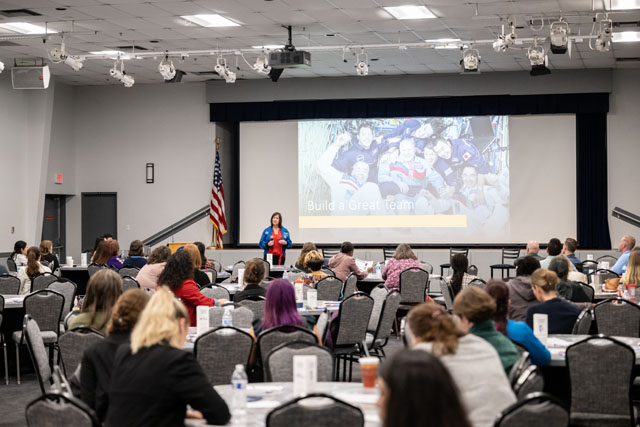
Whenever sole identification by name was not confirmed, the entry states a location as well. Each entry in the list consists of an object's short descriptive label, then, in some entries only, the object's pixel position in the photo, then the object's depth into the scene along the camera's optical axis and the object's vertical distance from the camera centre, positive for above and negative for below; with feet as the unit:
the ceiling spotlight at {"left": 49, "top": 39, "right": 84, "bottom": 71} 45.01 +8.74
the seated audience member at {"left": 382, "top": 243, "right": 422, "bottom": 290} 39.04 -2.26
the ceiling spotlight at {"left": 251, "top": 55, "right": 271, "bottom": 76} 46.55 +8.45
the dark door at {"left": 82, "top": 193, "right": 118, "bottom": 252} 67.36 +0.31
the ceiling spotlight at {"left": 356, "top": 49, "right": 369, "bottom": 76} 48.28 +8.48
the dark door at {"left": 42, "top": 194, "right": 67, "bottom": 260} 65.98 -0.37
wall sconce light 66.39 +3.39
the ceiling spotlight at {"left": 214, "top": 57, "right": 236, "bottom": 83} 48.78 +8.45
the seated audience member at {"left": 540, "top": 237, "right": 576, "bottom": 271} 39.75 -1.53
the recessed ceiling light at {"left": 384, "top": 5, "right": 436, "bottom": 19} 41.96 +10.25
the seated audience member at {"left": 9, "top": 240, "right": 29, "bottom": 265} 44.14 -1.86
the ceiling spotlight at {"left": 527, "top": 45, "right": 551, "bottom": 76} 43.09 +7.82
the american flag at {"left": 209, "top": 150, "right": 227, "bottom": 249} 63.77 +0.99
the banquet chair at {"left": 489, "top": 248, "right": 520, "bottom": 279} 59.29 -2.82
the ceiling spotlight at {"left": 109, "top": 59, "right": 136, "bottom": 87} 49.65 +8.37
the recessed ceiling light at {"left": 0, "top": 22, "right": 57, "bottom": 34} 45.11 +10.27
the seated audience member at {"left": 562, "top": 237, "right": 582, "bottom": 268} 41.91 -1.62
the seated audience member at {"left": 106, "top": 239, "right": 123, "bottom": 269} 41.18 -1.95
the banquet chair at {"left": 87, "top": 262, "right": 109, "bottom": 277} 41.56 -2.42
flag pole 64.23 -1.49
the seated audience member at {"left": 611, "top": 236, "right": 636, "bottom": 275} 38.01 -1.77
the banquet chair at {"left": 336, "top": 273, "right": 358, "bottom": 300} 35.67 -2.92
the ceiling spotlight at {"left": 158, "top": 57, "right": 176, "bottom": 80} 47.35 +8.23
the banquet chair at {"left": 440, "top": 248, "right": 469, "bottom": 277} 59.74 -2.49
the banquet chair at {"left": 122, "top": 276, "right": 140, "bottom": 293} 33.96 -2.59
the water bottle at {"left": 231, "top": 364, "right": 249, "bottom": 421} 13.80 -2.88
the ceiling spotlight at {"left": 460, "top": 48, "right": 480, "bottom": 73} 45.24 +8.21
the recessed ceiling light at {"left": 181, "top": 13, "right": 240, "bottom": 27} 43.70 +10.28
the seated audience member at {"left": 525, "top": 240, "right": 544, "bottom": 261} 44.55 -1.71
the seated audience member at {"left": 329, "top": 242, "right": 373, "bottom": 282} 38.65 -2.29
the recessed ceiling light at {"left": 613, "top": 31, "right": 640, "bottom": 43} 46.68 +9.91
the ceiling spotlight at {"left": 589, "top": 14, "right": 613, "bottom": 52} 40.35 +8.46
